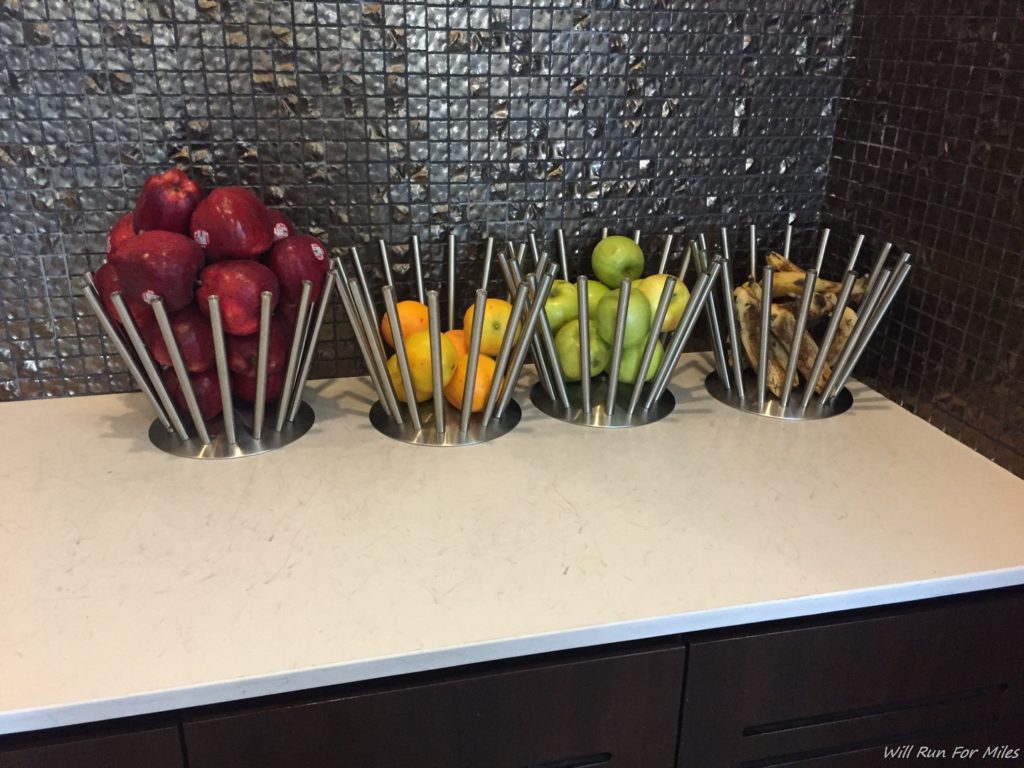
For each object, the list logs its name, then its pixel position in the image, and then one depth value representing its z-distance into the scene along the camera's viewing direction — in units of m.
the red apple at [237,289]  0.87
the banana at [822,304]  1.08
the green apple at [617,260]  1.10
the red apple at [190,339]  0.89
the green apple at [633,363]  1.04
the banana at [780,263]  1.12
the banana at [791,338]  1.07
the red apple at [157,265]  0.84
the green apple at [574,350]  1.03
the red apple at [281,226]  0.92
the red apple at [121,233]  0.90
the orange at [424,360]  0.97
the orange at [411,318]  1.01
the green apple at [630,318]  1.00
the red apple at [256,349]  0.92
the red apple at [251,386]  0.96
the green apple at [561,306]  1.04
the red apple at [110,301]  0.88
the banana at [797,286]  1.08
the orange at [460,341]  1.02
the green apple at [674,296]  1.05
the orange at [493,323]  1.01
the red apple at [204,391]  0.93
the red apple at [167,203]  0.87
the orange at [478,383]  0.99
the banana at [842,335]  1.05
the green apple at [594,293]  1.05
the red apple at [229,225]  0.87
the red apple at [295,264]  0.92
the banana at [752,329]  1.08
